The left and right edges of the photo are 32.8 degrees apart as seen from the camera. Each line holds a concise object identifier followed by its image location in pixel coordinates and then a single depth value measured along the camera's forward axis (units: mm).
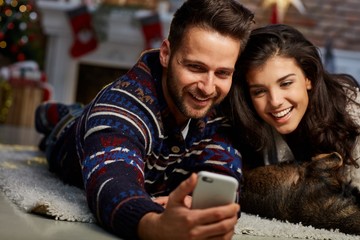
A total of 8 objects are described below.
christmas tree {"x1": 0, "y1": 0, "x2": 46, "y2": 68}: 3080
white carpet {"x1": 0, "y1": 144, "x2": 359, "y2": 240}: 1271
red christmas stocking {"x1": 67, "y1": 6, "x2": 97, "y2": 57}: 5309
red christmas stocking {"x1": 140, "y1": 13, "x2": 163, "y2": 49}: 5227
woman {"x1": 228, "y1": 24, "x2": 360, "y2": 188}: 1596
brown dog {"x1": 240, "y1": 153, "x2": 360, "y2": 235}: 1470
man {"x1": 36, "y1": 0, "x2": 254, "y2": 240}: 1029
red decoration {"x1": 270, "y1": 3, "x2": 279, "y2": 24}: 4268
